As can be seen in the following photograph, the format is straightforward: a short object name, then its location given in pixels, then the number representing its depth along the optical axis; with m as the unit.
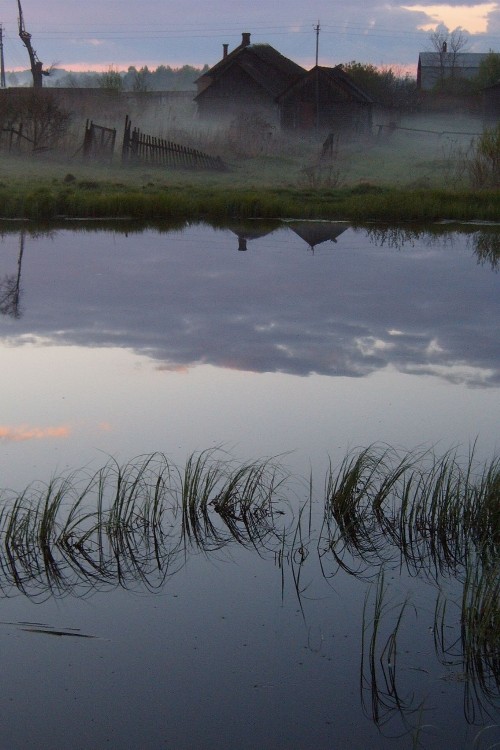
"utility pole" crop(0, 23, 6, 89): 69.00
